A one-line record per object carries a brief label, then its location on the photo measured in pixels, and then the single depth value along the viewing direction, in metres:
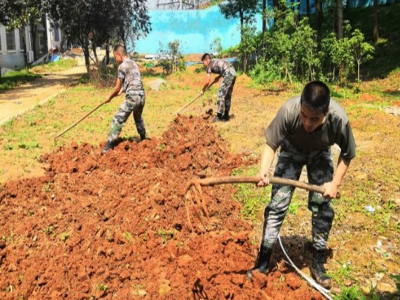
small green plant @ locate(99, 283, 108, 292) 3.57
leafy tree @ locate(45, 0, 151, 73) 16.56
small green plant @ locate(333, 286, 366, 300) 3.23
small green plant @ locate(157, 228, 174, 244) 4.31
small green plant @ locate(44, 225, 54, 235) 4.42
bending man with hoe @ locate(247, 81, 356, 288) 2.94
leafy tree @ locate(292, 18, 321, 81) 13.39
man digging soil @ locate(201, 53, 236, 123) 9.31
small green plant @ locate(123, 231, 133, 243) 4.18
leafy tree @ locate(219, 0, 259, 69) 22.80
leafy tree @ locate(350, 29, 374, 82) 12.50
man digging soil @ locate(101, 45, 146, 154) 7.12
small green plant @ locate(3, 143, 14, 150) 7.82
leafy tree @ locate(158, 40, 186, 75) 19.62
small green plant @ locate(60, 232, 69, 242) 4.29
